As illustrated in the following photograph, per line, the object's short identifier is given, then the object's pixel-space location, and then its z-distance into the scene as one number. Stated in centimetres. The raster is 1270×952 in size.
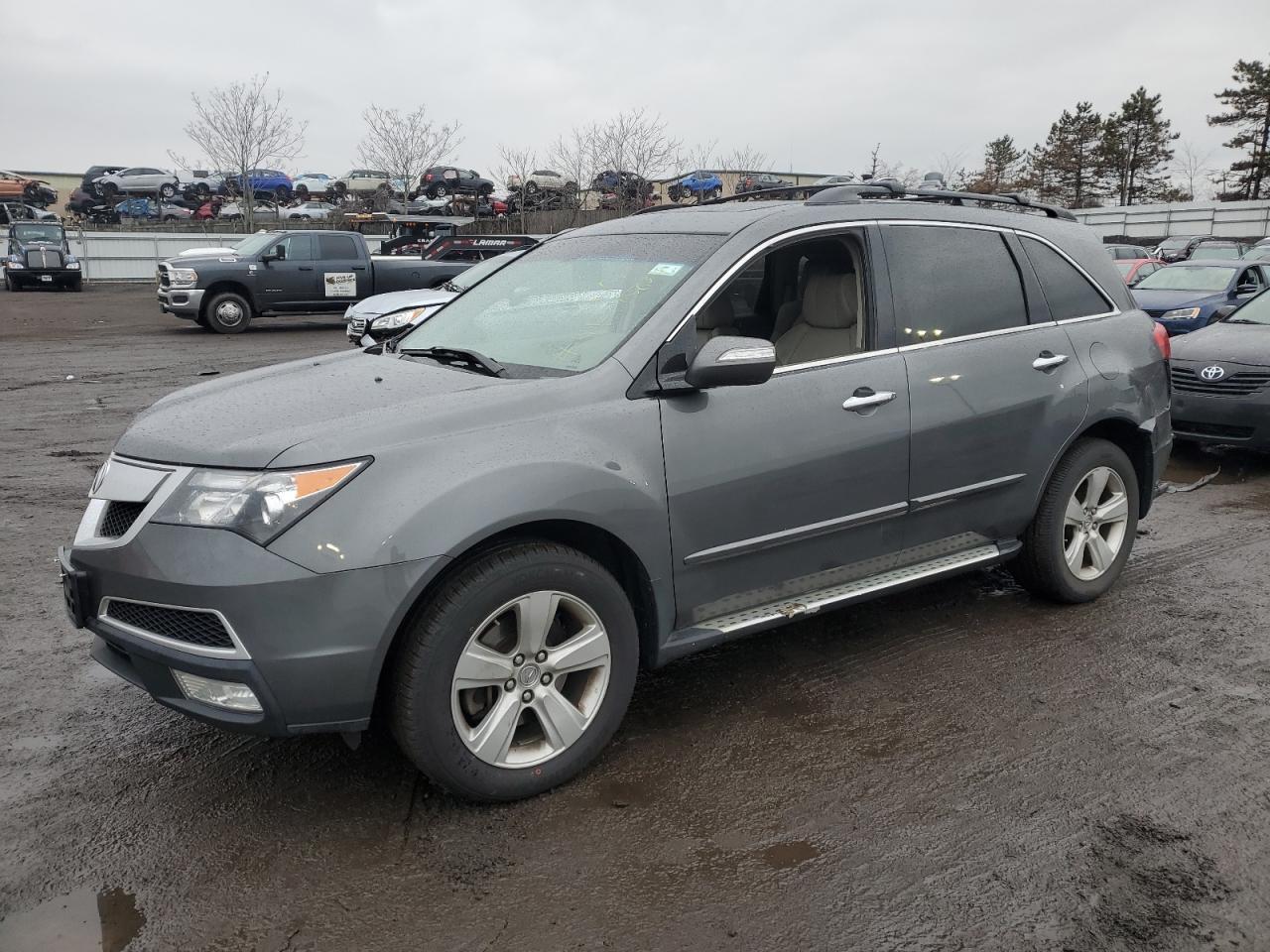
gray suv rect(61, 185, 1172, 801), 280
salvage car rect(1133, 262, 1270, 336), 1395
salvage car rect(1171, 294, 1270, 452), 783
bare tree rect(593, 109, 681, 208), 4303
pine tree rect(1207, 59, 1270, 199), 5806
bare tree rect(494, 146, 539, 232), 4366
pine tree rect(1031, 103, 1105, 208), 6681
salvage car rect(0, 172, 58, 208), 4306
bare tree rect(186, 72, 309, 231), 4506
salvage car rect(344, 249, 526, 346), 1217
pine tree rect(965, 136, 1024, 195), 7012
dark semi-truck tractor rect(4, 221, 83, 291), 2686
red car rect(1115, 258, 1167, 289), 1752
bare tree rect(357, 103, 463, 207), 4888
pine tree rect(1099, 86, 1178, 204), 6556
